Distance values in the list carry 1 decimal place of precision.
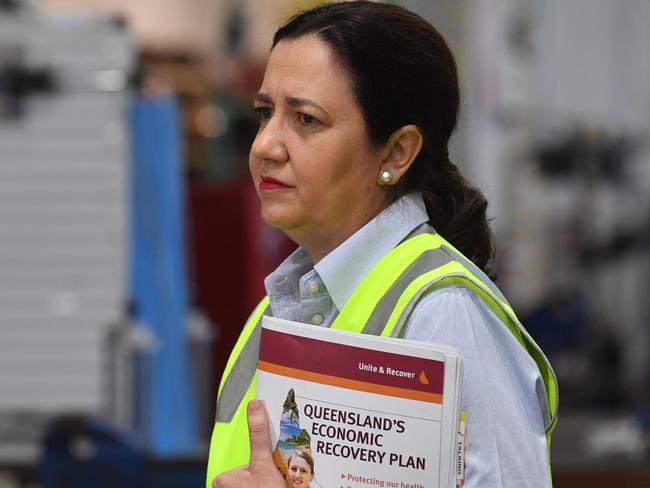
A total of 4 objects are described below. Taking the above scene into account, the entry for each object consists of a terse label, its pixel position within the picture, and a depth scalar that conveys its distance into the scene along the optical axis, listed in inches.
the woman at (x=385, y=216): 123.9
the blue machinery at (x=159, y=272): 440.8
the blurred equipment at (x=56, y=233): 448.8
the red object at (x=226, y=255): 527.2
